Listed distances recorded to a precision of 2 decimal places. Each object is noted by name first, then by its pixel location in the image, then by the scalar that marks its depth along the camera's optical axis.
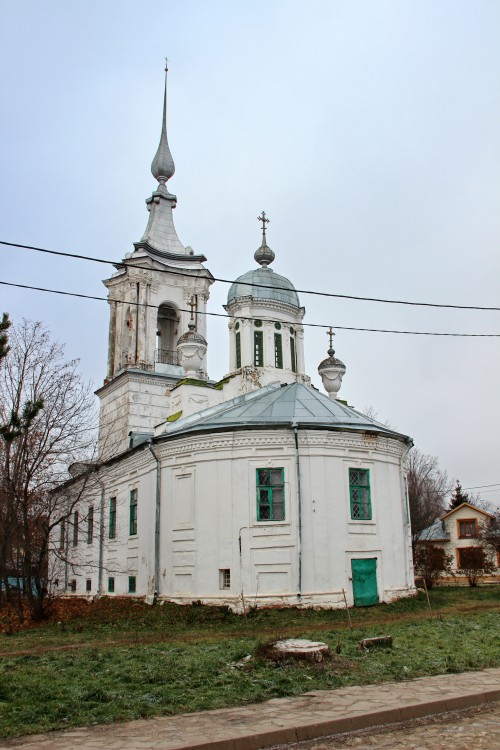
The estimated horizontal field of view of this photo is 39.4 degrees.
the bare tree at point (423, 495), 52.09
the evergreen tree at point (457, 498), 58.69
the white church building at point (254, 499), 21.16
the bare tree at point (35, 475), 21.67
